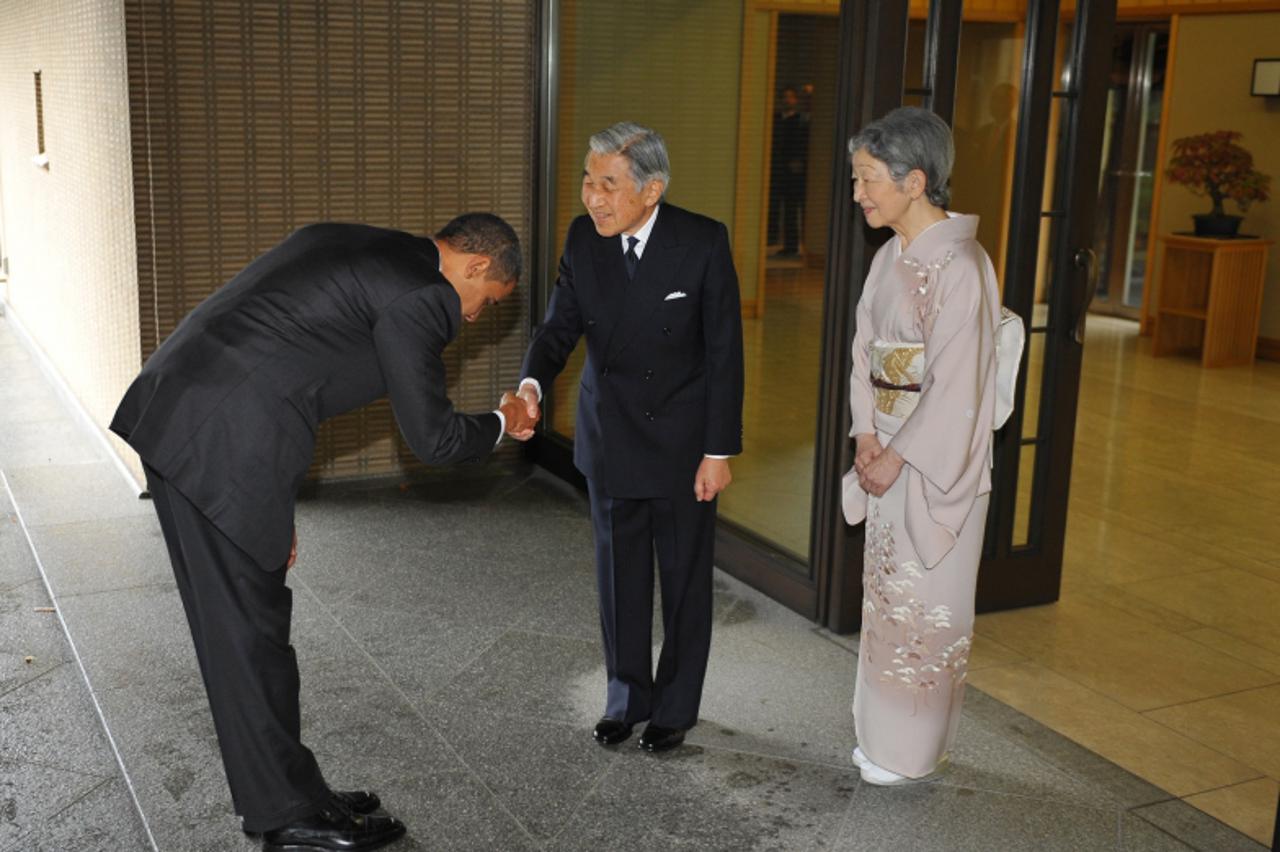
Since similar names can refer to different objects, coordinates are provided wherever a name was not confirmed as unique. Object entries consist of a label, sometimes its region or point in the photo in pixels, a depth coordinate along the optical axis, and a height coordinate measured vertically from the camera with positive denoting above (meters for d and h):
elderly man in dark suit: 3.21 -0.59
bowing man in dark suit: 2.66 -0.53
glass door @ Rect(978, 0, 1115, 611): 4.19 -0.37
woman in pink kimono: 3.05 -0.64
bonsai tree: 9.23 -0.04
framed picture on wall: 9.41 +0.59
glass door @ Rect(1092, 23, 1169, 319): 11.12 -0.02
